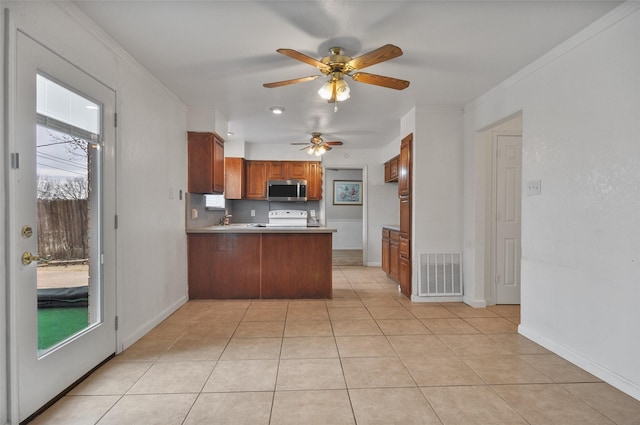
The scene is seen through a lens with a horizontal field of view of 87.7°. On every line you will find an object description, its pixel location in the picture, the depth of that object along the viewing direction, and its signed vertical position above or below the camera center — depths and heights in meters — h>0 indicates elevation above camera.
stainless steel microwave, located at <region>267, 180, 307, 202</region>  6.43 +0.38
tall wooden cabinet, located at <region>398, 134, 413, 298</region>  4.28 -0.05
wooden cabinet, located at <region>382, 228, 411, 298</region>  4.35 -0.71
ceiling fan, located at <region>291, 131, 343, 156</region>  5.29 +1.05
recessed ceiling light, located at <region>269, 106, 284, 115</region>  4.14 +1.27
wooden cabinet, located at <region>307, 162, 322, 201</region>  6.60 +0.55
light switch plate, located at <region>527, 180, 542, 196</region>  2.81 +0.20
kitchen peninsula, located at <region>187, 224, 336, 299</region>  4.23 -0.68
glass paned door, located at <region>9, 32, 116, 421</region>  1.71 -0.09
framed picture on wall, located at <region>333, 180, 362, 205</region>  9.23 +0.49
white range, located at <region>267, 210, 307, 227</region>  6.71 -0.17
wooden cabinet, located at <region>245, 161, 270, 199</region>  6.50 +0.58
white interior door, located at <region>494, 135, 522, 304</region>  3.99 +0.03
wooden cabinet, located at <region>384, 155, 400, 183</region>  5.88 +0.75
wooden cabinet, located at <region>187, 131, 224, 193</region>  4.15 +0.60
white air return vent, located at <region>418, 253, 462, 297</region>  4.15 -0.80
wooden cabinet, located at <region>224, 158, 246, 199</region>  6.27 +0.61
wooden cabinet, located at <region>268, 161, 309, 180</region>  6.50 +0.78
